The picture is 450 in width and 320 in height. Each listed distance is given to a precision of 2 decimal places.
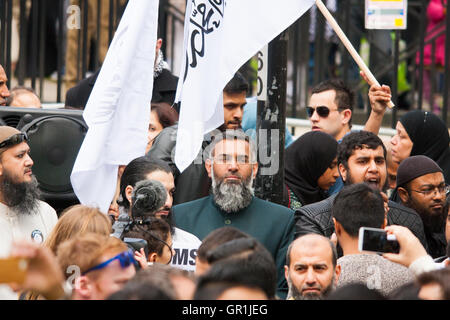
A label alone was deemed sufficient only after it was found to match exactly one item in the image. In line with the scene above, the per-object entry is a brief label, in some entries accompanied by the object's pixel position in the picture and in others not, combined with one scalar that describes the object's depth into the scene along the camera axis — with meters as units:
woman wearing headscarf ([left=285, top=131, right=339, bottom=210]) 14.38
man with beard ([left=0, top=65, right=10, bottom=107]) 16.05
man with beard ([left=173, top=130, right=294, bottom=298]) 12.60
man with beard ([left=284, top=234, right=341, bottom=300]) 10.06
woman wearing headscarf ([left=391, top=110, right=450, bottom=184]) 15.73
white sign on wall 15.73
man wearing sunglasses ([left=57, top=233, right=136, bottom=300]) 8.37
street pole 12.48
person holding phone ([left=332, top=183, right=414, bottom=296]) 10.30
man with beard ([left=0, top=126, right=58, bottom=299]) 12.52
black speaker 13.59
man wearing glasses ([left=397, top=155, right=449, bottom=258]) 13.54
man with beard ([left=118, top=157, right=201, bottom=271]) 11.76
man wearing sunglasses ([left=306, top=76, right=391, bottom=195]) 16.08
